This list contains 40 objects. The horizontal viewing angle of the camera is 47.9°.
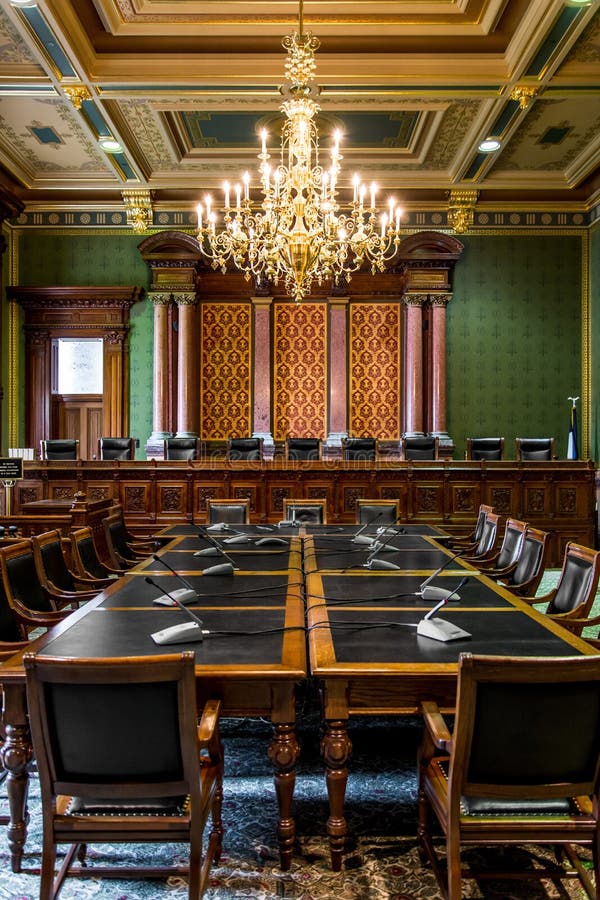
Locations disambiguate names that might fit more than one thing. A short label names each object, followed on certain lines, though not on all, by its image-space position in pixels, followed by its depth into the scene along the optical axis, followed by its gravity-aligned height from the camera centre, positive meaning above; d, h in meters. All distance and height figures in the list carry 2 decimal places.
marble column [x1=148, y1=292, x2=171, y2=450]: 9.69 +1.34
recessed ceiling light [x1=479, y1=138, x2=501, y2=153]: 7.96 +3.73
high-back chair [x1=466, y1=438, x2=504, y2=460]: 8.56 +0.12
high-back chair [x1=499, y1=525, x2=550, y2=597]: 3.44 -0.59
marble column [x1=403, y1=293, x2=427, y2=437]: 9.65 +1.40
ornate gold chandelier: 4.94 +1.93
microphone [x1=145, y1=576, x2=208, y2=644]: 2.11 -0.55
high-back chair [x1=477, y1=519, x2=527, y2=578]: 3.84 -0.57
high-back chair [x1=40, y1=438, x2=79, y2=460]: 8.13 +0.15
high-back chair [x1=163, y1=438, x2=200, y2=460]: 8.44 +0.14
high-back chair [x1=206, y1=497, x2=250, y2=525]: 5.74 -0.45
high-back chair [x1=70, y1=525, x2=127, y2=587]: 3.69 -0.58
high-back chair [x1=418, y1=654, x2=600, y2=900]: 1.57 -0.72
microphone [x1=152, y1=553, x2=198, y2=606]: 2.61 -0.53
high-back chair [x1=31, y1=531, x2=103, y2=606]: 3.26 -0.60
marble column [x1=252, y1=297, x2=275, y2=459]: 9.88 +1.35
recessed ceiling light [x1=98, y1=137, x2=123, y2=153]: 7.97 +3.77
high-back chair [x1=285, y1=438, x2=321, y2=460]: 8.29 +0.13
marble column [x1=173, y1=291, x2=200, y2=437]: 9.64 +1.40
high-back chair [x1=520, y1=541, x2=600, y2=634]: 2.88 -0.59
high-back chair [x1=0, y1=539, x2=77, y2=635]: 2.88 -0.61
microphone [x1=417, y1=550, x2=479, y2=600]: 2.72 -0.55
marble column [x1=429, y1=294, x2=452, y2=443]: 9.66 +1.43
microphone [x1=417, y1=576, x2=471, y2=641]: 2.18 -0.57
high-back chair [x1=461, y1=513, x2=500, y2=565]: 4.33 -0.56
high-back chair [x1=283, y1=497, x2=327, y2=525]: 5.75 -0.45
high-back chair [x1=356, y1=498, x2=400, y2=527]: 5.70 -0.45
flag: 8.95 +0.17
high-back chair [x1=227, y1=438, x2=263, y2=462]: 8.39 +0.13
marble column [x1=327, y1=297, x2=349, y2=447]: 9.88 +1.34
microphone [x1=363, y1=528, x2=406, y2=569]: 3.37 -0.53
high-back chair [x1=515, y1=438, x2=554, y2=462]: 8.27 +0.10
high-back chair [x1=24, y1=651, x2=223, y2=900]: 1.57 -0.69
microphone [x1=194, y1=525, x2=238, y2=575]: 3.83 -0.53
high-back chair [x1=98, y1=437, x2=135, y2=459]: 8.40 +0.16
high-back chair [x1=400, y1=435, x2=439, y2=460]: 8.35 +0.13
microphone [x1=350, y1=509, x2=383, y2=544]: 4.20 -0.51
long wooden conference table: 1.91 -0.59
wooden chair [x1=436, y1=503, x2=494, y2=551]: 4.81 -0.52
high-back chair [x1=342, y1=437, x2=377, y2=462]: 8.02 +0.11
